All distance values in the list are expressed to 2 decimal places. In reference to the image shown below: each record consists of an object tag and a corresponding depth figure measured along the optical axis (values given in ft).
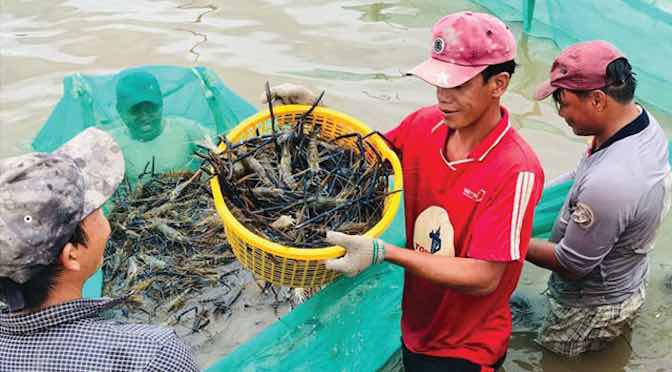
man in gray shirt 8.04
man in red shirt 6.42
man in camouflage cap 4.60
